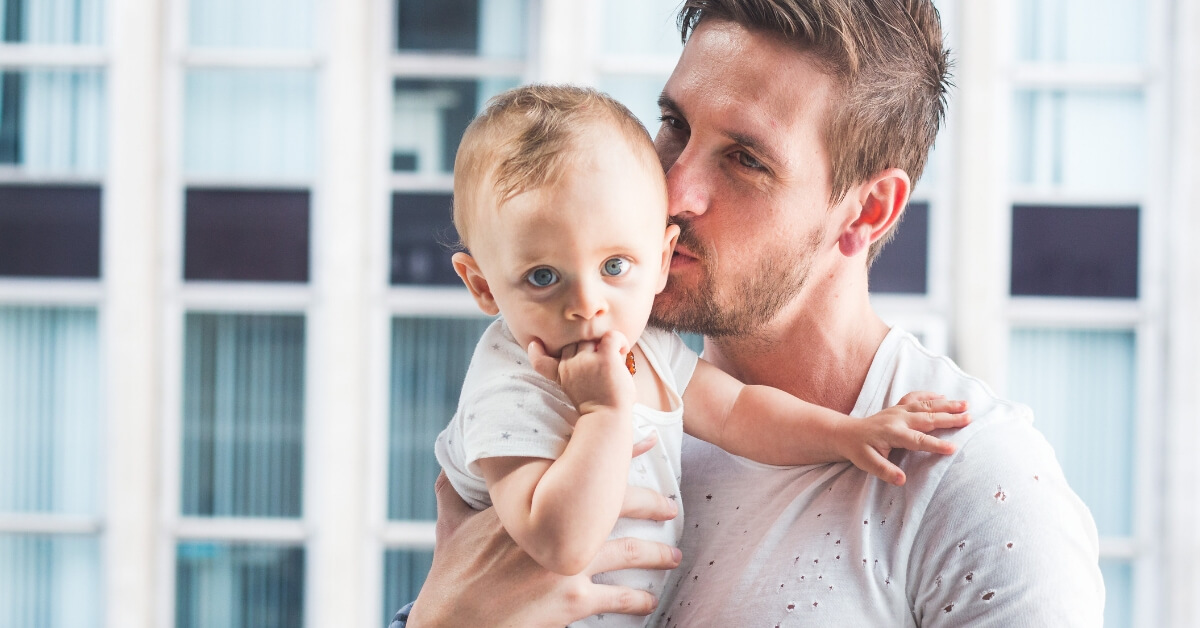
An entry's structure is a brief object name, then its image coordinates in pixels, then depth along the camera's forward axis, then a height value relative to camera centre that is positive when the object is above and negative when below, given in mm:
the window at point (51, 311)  4469 -62
